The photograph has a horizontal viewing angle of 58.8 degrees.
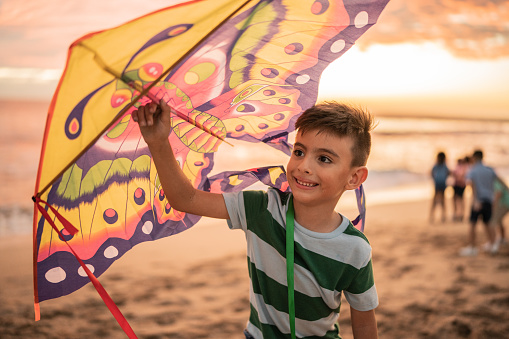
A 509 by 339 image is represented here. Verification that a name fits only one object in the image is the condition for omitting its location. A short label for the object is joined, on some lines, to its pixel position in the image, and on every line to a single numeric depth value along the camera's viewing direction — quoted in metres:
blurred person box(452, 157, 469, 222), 9.80
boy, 1.85
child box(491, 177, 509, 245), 7.24
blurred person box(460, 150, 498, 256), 7.13
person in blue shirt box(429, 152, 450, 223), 9.55
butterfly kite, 1.46
